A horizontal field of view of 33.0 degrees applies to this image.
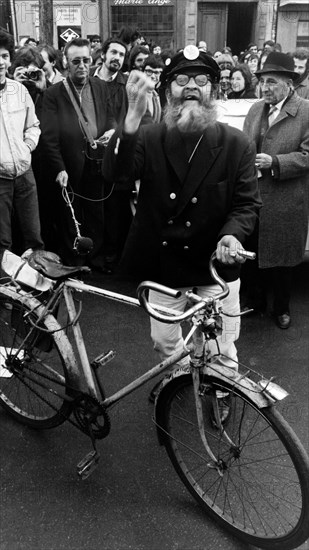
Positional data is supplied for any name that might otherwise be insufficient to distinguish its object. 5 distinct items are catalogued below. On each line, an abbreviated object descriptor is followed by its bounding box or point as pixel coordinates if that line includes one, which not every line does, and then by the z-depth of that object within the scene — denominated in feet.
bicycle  6.42
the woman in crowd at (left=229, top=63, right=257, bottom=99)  19.38
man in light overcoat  11.25
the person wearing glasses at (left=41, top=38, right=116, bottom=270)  14.06
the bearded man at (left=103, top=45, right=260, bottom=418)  7.23
